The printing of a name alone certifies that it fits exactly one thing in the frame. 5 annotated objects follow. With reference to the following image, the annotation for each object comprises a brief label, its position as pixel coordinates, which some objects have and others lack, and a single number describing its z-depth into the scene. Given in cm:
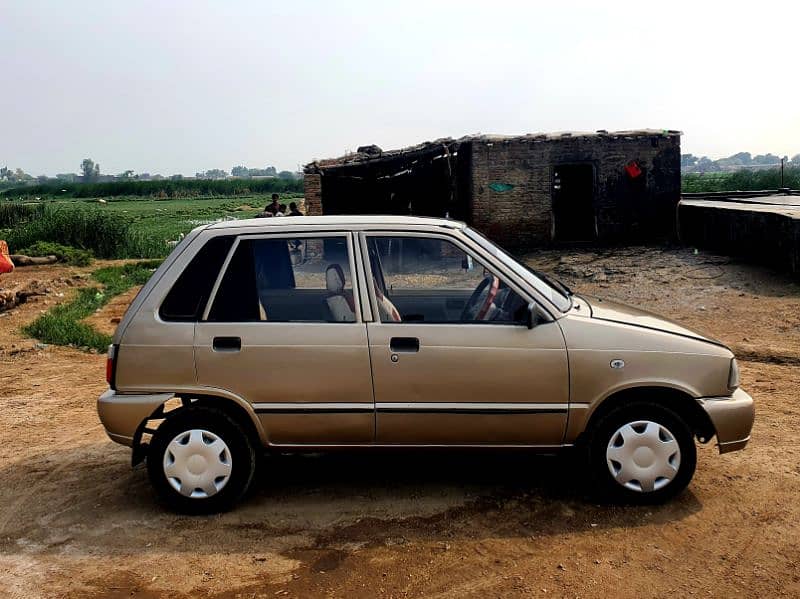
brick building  1948
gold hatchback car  484
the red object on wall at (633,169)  1950
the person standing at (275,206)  1970
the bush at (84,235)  2281
